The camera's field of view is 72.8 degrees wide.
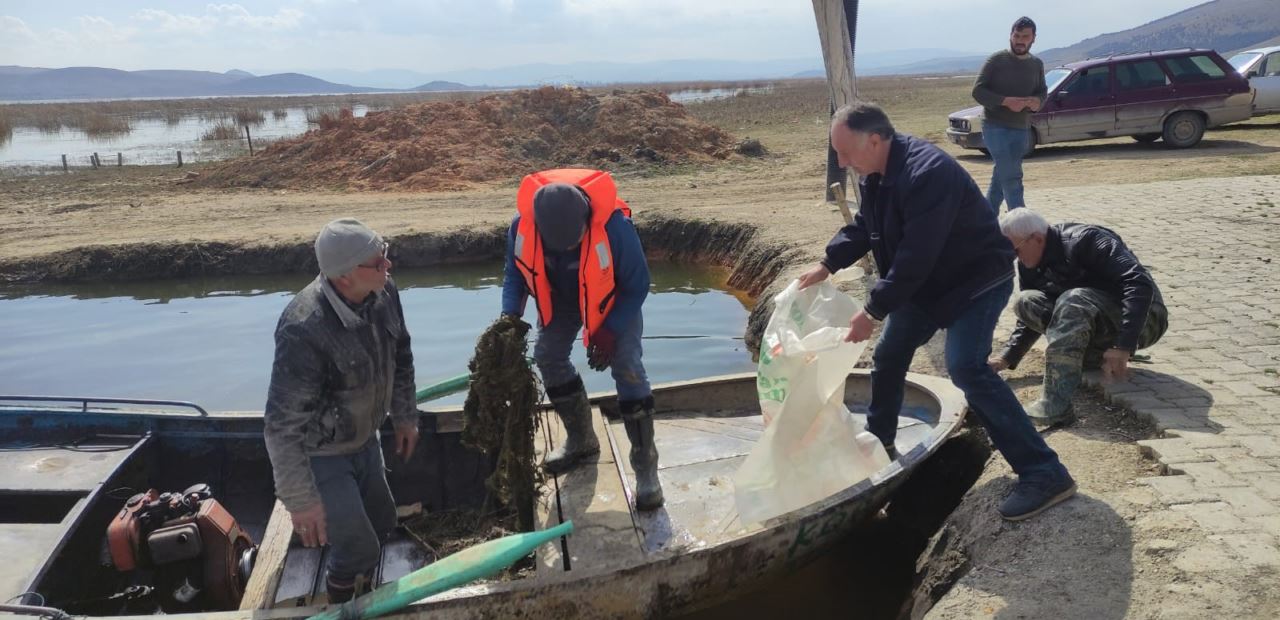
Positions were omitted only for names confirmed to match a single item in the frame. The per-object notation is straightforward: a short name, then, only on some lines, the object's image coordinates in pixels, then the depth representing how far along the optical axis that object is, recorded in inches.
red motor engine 165.2
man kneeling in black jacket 179.3
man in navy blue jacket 142.6
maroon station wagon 603.2
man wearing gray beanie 130.1
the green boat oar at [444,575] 131.6
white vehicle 671.1
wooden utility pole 383.9
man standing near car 301.3
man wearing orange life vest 152.9
